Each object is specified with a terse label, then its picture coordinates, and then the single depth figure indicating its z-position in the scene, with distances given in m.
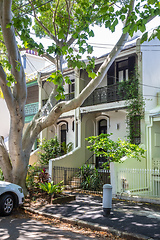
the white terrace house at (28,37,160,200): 13.90
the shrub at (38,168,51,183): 12.18
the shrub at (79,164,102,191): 13.77
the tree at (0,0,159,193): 8.52
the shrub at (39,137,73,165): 17.70
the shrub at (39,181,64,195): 11.12
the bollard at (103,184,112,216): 8.61
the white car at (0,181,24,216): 8.83
